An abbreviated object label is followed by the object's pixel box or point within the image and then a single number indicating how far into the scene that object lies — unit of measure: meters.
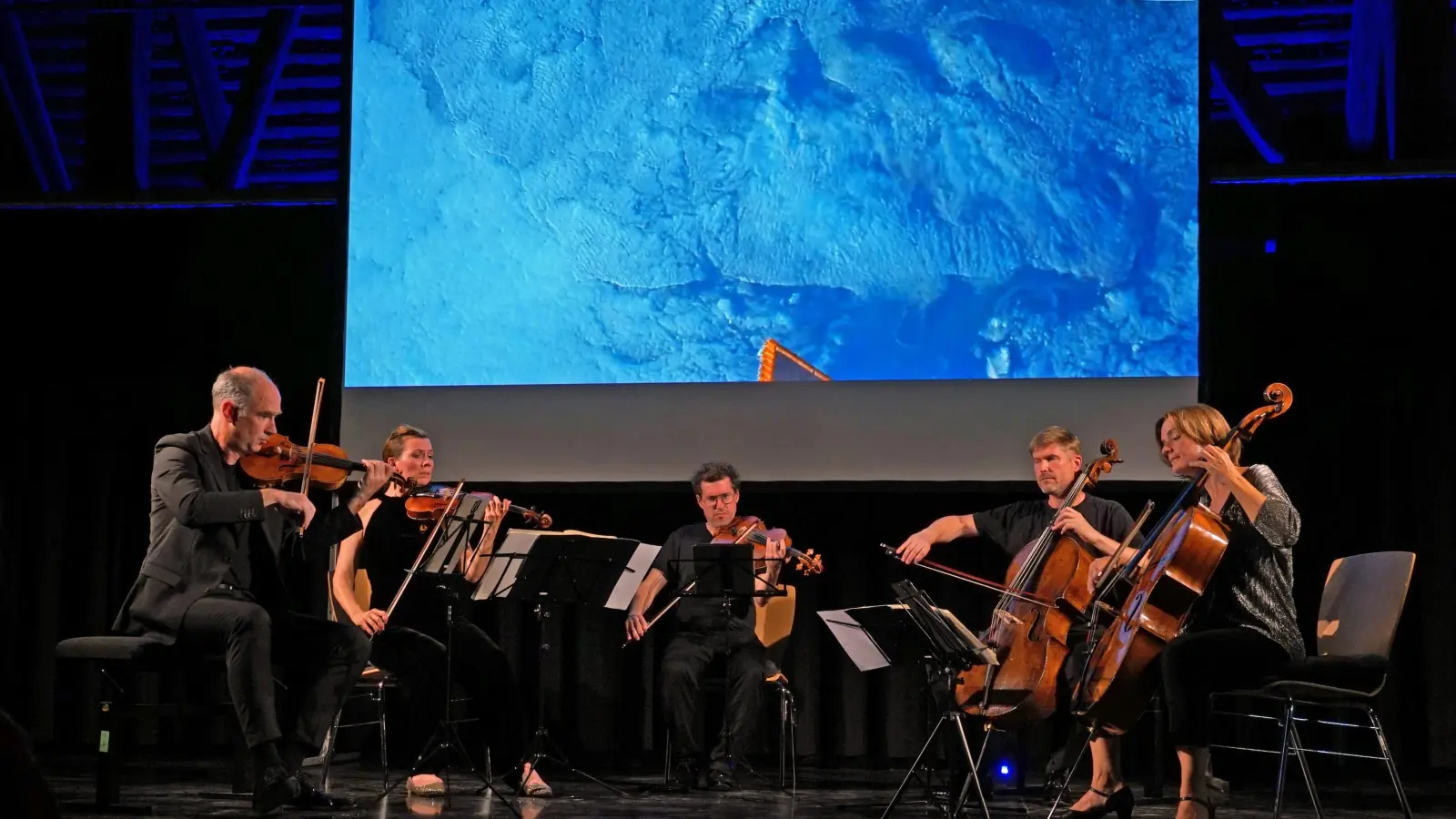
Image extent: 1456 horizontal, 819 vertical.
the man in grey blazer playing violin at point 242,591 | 3.58
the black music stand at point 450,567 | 4.05
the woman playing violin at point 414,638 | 4.59
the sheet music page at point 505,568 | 4.23
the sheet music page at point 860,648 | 3.96
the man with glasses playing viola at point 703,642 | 4.71
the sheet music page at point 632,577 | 4.48
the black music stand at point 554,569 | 4.20
